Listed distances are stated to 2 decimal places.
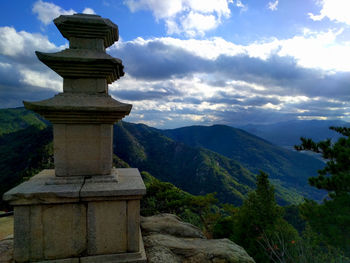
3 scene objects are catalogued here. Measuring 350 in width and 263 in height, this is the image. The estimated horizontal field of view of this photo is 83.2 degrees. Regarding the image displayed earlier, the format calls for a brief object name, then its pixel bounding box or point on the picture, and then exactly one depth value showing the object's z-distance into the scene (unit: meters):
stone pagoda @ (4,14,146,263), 4.04
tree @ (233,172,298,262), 15.68
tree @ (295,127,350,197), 9.27
